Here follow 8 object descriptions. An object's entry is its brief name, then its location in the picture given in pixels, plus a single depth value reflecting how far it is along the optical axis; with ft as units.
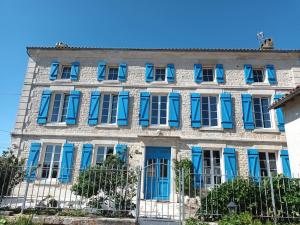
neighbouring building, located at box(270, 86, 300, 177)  31.18
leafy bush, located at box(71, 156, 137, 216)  22.93
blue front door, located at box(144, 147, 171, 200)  37.83
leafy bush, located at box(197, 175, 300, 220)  23.38
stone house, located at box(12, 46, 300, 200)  40.16
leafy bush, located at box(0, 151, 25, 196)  25.15
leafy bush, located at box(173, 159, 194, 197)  36.66
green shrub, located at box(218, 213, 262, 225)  19.02
